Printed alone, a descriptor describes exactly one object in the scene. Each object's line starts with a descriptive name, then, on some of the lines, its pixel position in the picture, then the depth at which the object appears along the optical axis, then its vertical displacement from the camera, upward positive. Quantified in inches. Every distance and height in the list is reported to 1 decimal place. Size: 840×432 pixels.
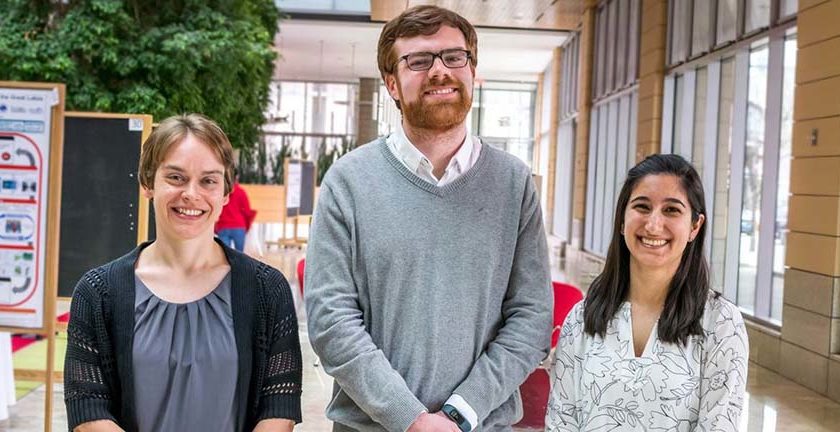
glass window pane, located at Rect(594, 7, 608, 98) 694.3 +116.1
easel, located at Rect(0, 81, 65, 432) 165.0 -6.5
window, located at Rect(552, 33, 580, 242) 858.1 +62.7
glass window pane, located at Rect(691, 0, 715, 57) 429.4 +85.3
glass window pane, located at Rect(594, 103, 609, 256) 686.5 +26.0
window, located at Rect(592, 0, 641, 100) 590.9 +109.9
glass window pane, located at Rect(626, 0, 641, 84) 576.1 +99.1
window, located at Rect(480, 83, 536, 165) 1026.1 +99.7
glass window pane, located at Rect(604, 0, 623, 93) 656.4 +114.6
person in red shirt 415.8 -13.4
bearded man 79.0 -5.4
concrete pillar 661.2 +89.0
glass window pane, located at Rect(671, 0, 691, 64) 467.2 +91.1
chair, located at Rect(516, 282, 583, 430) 152.1 -32.5
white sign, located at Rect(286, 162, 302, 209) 587.4 +5.0
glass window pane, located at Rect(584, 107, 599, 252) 726.5 +21.9
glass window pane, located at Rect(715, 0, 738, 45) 389.4 +80.9
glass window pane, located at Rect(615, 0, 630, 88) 618.5 +107.5
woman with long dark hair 81.4 -10.8
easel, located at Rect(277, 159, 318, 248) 585.9 +1.9
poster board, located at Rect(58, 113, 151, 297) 220.4 -1.9
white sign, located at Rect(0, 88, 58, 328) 165.0 -3.5
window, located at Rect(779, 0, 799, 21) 321.1 +71.3
